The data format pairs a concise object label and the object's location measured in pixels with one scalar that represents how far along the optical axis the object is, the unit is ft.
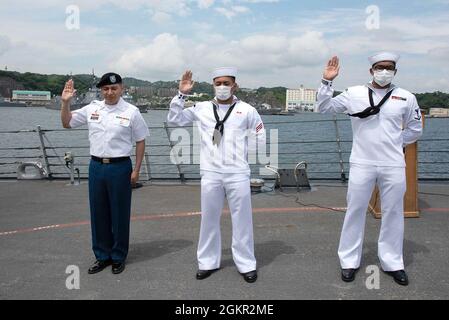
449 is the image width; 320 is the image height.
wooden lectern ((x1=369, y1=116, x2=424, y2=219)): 18.90
